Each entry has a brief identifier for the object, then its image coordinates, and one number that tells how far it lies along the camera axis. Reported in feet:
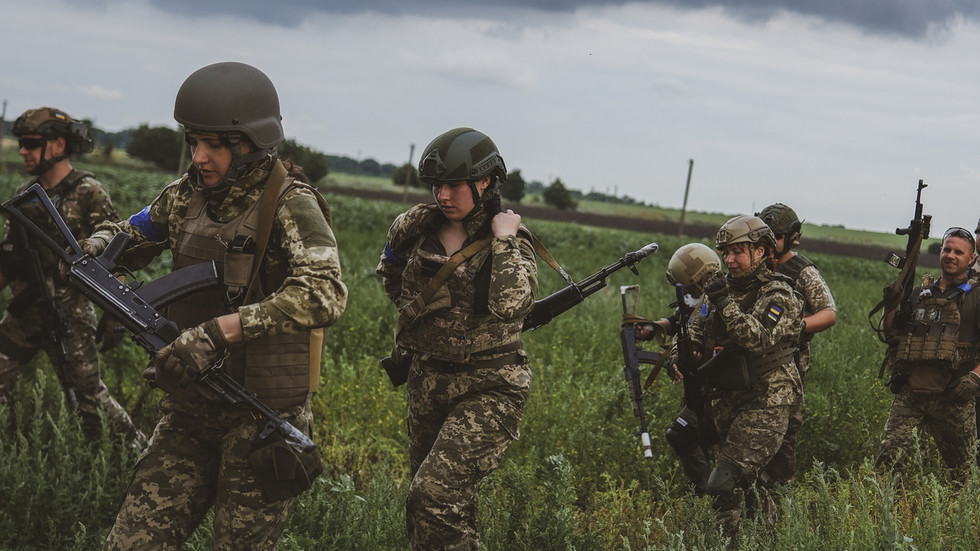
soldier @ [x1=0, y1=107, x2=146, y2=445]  19.95
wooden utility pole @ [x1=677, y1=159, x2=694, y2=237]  108.47
